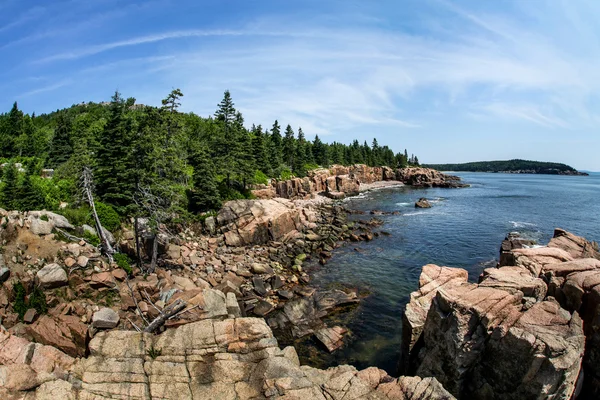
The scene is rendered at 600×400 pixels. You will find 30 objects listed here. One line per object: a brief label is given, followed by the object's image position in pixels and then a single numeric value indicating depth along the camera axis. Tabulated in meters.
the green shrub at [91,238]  24.53
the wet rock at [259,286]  24.92
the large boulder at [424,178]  124.38
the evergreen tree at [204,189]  39.09
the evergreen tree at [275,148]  79.75
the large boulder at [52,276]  19.02
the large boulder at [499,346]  10.66
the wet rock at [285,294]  24.57
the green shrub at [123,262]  23.13
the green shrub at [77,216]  26.38
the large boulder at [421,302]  15.11
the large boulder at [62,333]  15.72
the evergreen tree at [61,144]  52.76
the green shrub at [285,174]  77.28
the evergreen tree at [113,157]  31.61
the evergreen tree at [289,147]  93.73
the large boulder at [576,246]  25.30
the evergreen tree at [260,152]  69.22
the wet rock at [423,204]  69.26
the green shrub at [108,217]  28.27
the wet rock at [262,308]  22.32
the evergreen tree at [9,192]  27.66
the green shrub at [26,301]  17.74
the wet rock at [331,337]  18.29
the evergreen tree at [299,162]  87.50
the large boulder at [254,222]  35.50
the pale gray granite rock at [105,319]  17.31
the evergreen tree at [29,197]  27.28
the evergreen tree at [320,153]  111.81
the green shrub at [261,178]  63.62
